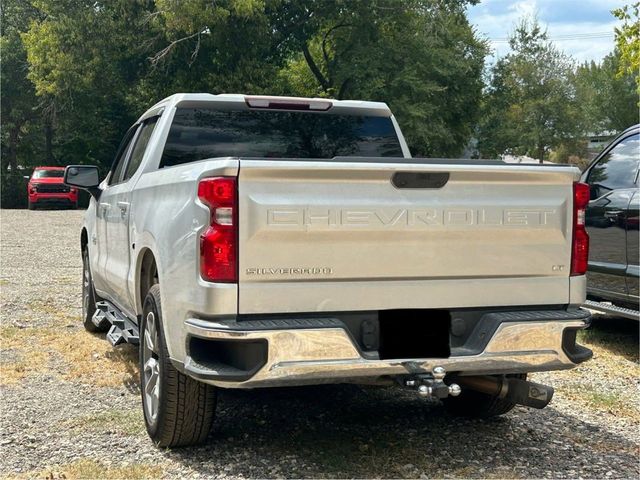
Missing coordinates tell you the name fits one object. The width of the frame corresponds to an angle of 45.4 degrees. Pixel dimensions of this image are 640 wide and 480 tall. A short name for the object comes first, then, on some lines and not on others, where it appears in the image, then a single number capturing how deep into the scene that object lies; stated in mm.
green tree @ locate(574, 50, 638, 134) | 55906
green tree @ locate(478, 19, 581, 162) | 51156
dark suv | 6719
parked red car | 29780
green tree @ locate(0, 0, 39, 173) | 35156
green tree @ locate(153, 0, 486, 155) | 28047
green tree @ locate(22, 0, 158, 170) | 29875
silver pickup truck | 3502
